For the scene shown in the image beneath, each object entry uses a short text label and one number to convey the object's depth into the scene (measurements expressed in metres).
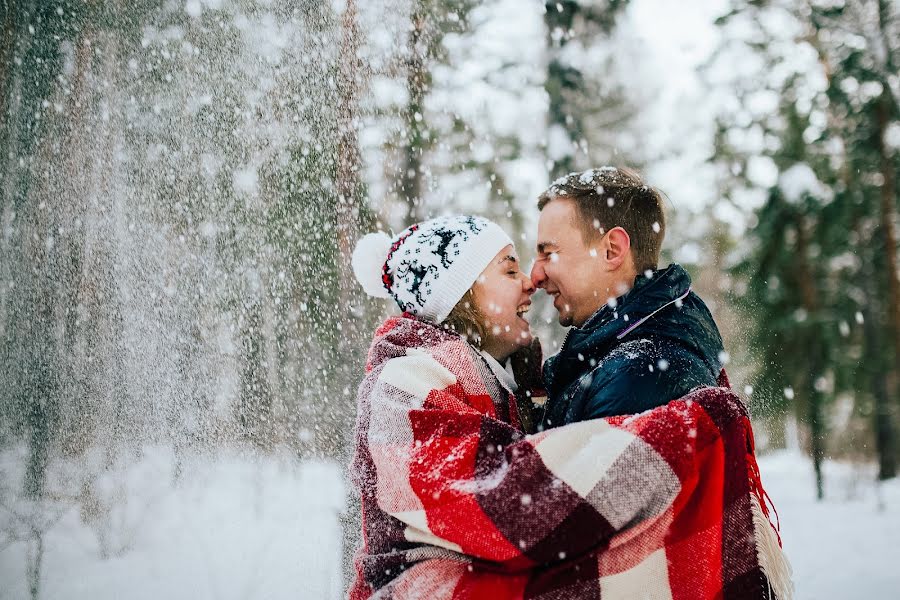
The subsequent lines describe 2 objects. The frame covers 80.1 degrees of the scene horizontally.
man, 1.49
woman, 1.22
